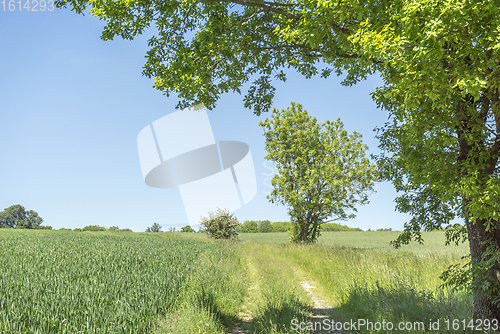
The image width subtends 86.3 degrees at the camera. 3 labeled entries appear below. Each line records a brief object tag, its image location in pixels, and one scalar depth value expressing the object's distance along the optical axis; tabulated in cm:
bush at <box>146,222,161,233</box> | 6831
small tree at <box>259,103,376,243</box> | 2112
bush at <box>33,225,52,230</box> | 7784
